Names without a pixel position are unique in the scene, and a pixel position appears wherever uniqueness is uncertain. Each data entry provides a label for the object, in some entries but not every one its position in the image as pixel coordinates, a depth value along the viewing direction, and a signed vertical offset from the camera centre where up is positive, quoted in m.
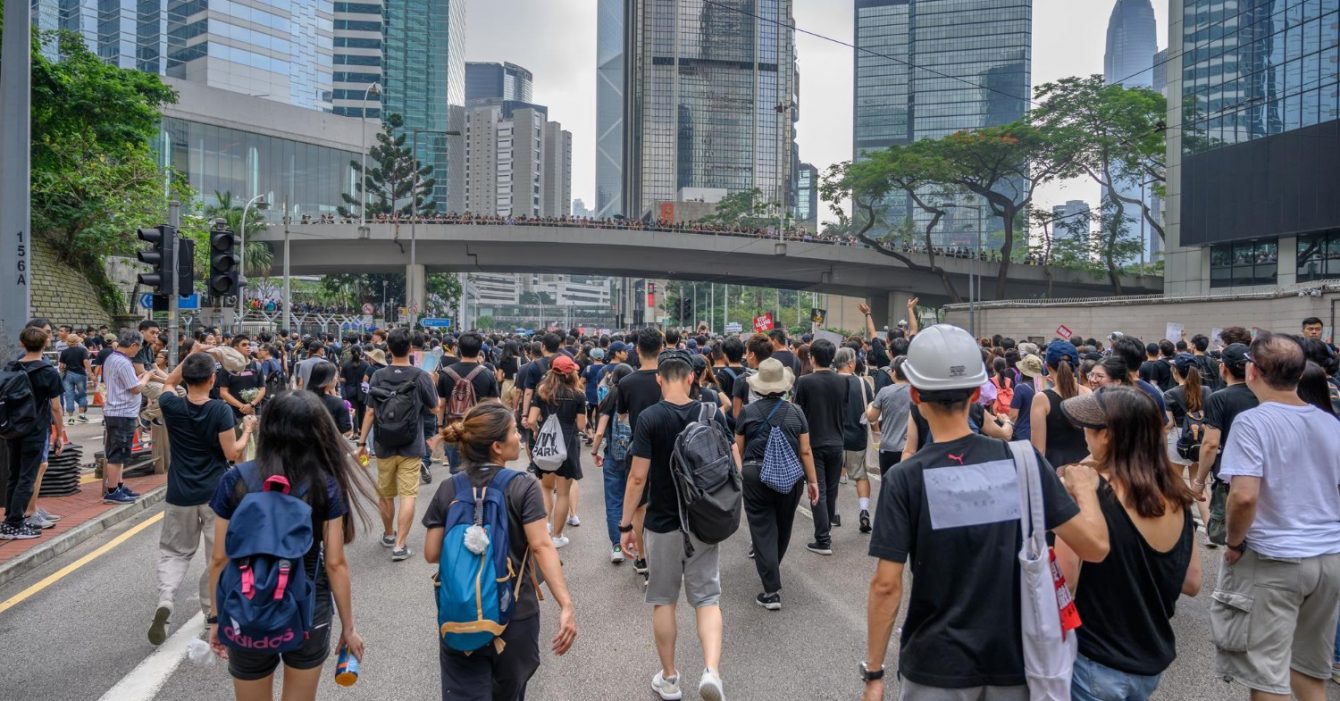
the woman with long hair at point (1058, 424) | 5.60 -0.65
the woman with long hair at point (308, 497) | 3.21 -0.71
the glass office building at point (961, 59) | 135.12 +47.65
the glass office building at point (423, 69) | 122.44 +41.07
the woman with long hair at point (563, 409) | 7.23 -0.76
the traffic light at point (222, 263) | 10.53 +0.79
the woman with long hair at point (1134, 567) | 2.69 -0.81
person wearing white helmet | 2.50 -0.68
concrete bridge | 40.94 +3.93
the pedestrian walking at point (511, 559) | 3.07 -0.93
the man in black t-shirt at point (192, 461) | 5.08 -0.91
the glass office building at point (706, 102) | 146.38 +41.88
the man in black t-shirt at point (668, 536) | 4.35 -1.21
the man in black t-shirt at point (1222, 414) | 5.04 -0.51
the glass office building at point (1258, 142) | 31.00 +8.12
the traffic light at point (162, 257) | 9.68 +0.79
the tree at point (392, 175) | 63.59 +12.18
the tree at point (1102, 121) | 44.56 +12.03
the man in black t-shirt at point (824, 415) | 7.05 -0.76
